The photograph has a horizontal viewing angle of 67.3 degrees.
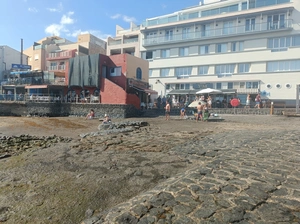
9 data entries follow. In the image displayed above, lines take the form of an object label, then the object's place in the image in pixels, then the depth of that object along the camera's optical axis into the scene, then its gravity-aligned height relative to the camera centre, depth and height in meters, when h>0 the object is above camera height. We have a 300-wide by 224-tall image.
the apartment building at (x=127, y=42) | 42.97 +12.39
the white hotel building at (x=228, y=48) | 30.92 +9.26
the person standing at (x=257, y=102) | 24.35 +0.68
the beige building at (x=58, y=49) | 46.09 +12.71
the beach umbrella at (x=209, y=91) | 27.42 +1.99
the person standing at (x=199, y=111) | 19.06 -0.34
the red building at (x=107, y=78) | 26.37 +3.36
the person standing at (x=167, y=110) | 20.77 -0.34
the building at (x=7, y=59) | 50.10 +10.58
